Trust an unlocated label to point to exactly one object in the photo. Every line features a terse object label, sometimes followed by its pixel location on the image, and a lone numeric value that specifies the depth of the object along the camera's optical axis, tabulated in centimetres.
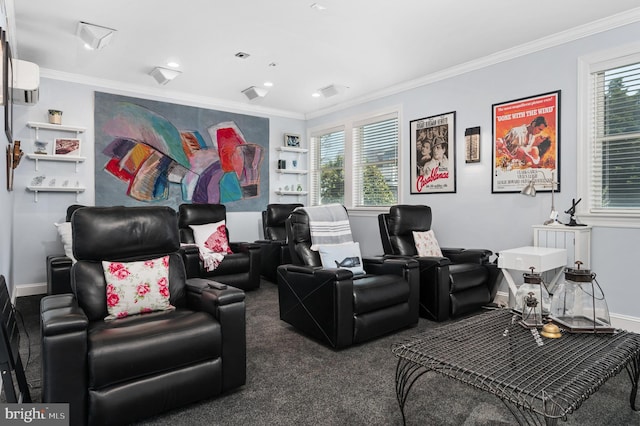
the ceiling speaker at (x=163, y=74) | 445
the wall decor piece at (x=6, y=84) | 229
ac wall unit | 335
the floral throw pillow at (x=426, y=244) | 401
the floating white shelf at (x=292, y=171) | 651
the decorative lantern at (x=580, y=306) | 187
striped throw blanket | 338
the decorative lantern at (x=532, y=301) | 196
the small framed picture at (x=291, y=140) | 662
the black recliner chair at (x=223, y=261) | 418
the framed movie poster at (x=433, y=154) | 458
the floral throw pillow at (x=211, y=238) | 472
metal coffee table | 129
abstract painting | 500
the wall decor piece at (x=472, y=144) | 430
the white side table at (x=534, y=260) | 312
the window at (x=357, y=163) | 545
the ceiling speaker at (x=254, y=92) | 522
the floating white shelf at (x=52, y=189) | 445
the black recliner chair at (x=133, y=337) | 170
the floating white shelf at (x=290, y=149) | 651
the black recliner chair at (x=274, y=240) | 528
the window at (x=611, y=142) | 326
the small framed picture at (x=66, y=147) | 461
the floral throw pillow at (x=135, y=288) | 221
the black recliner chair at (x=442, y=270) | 341
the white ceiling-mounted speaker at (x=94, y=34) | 338
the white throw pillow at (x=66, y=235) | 387
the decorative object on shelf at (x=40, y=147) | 450
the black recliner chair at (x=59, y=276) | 348
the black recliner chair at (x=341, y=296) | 276
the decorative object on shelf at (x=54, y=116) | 453
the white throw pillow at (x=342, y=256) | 325
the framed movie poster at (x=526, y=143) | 370
